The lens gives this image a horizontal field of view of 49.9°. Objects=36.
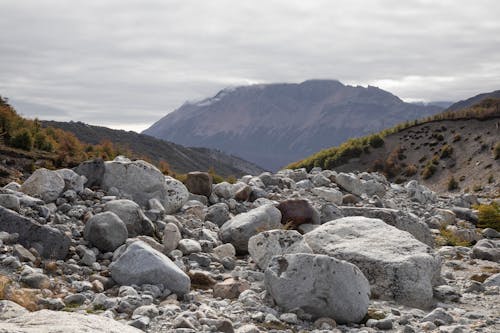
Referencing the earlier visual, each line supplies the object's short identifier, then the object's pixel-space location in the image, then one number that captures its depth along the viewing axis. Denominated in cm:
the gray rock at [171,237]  1061
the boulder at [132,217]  1075
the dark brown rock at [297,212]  1325
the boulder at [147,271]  841
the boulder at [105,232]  998
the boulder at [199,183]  1600
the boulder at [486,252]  1340
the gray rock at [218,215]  1371
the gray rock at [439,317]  793
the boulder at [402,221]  1364
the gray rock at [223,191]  1644
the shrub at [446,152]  5225
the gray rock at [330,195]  1838
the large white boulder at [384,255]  920
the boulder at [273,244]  1017
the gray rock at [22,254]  877
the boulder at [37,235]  925
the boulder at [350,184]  2130
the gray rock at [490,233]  1712
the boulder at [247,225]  1170
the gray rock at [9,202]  1027
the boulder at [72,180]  1261
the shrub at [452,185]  4462
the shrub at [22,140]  1661
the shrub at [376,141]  5912
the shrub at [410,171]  5138
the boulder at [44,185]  1169
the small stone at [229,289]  862
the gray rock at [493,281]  1045
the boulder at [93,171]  1344
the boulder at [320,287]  788
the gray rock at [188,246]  1066
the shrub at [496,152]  4666
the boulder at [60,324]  444
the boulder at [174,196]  1359
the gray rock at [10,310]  584
